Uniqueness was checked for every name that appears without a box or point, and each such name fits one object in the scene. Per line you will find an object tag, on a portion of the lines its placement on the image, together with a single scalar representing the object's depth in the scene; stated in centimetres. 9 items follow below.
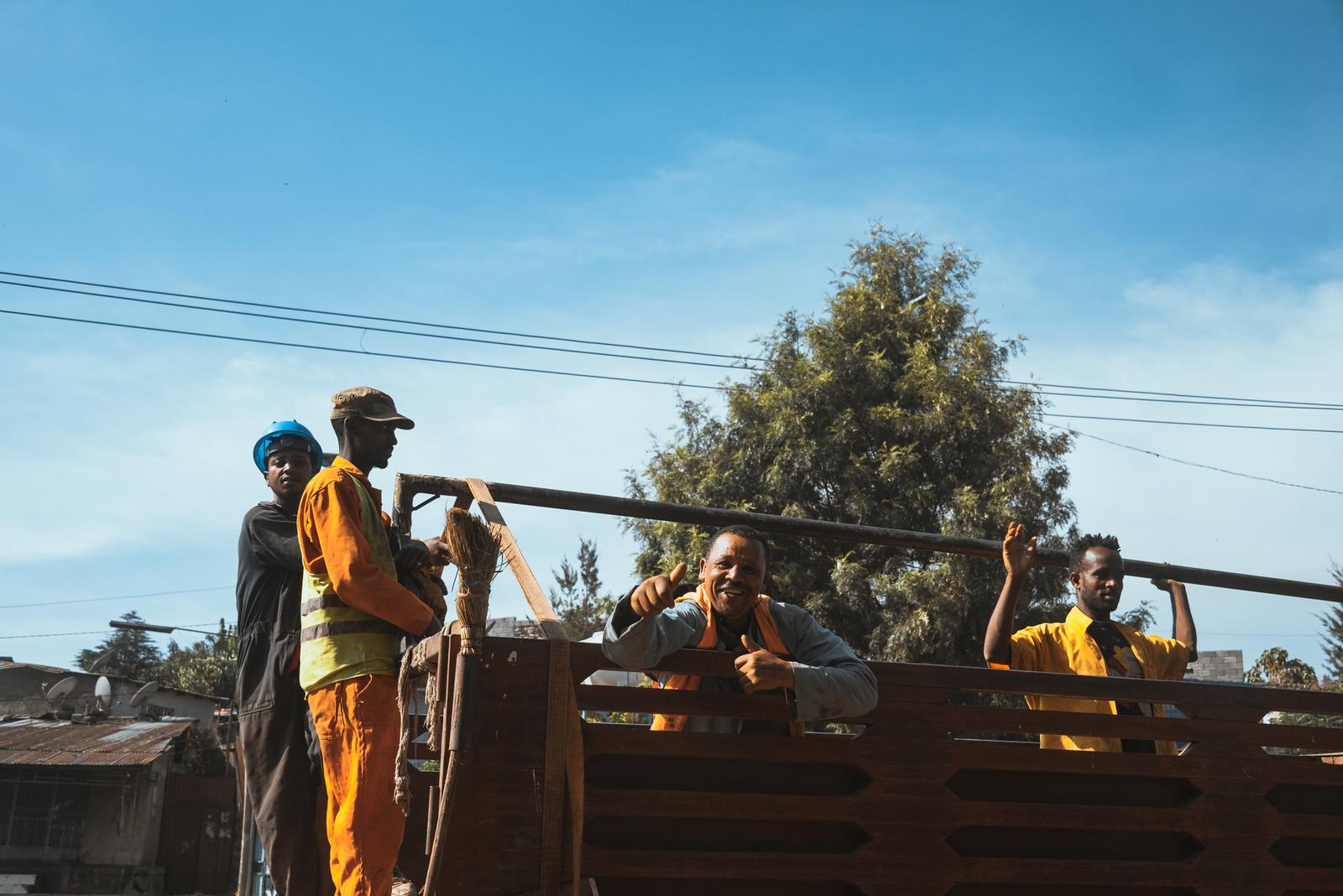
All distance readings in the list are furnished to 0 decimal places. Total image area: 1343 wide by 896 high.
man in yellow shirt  431
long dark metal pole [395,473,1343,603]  450
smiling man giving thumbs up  312
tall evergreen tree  1639
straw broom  292
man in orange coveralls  331
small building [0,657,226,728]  3027
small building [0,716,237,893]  2234
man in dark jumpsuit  380
